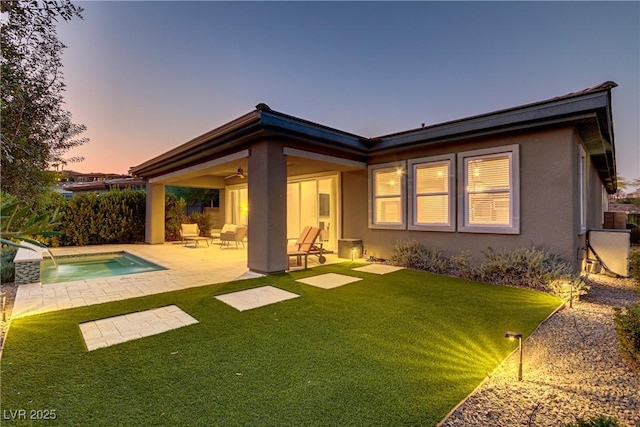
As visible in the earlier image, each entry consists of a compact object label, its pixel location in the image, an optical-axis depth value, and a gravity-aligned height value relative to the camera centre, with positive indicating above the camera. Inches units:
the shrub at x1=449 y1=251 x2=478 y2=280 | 292.4 -48.1
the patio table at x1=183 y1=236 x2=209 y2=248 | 524.0 -35.0
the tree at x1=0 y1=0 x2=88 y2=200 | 173.8 +82.3
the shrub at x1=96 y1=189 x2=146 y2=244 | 554.3 +3.3
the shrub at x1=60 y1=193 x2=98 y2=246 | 521.0 -5.6
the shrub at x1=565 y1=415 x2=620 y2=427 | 56.6 -38.9
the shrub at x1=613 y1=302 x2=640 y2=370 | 119.0 -46.2
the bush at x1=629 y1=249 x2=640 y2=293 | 248.5 -38.1
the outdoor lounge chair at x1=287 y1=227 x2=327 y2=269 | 344.9 -35.0
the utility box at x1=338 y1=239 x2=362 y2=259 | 398.3 -39.8
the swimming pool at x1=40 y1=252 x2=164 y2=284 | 313.0 -60.5
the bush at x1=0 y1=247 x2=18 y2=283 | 272.7 -47.2
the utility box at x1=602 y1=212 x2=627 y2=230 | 578.9 -2.4
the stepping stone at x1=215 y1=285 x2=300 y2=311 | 206.5 -58.6
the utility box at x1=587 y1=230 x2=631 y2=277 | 300.2 -31.2
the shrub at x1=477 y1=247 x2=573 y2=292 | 248.4 -43.1
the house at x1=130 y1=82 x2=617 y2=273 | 258.2 +48.7
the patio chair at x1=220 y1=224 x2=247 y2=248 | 518.0 -27.4
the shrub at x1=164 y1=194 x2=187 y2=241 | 622.8 +4.0
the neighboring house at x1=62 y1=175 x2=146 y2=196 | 909.8 +100.3
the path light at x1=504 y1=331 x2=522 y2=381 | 116.1 -47.9
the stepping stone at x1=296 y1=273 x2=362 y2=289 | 261.6 -57.5
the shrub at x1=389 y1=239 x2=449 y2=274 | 320.2 -43.9
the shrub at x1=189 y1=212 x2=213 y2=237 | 674.2 -9.0
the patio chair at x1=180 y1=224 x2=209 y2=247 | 556.1 -24.5
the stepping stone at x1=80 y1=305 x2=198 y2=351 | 147.5 -59.3
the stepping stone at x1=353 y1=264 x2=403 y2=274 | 322.7 -56.1
